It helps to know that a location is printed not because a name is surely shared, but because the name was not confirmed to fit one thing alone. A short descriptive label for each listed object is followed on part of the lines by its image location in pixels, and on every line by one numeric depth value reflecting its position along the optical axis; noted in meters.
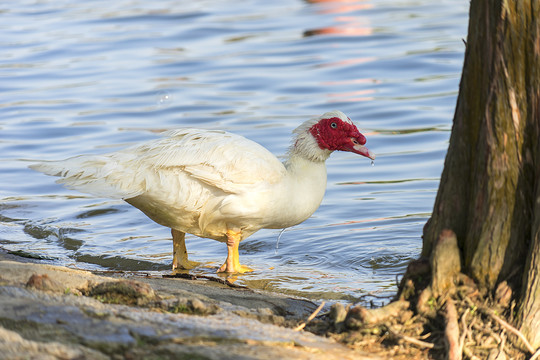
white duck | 12.47
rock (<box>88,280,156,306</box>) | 8.77
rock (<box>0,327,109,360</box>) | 6.82
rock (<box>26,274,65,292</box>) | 8.78
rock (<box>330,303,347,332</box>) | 8.42
